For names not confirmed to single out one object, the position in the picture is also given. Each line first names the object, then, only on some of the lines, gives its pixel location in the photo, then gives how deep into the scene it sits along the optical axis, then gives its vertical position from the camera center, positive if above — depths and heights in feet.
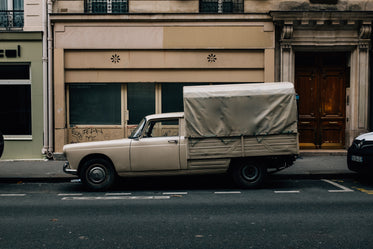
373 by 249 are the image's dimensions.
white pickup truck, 28.45 -2.18
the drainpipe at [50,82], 44.14 +3.39
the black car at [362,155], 29.50 -3.29
